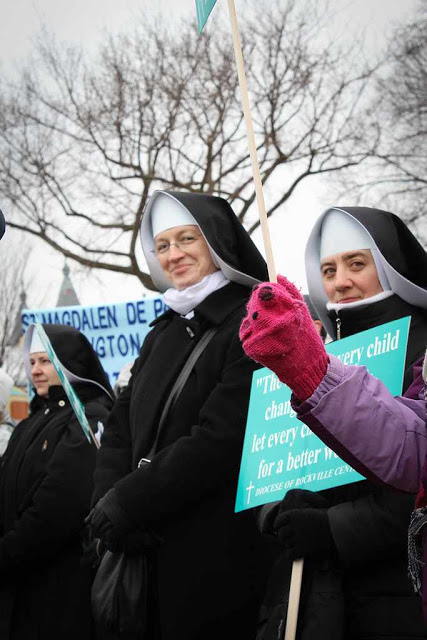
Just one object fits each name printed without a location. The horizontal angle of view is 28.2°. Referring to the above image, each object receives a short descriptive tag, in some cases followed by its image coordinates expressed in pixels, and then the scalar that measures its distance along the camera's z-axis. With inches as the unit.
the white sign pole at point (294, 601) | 97.5
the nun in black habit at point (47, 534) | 165.2
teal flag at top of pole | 90.4
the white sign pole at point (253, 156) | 77.7
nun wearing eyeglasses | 121.6
